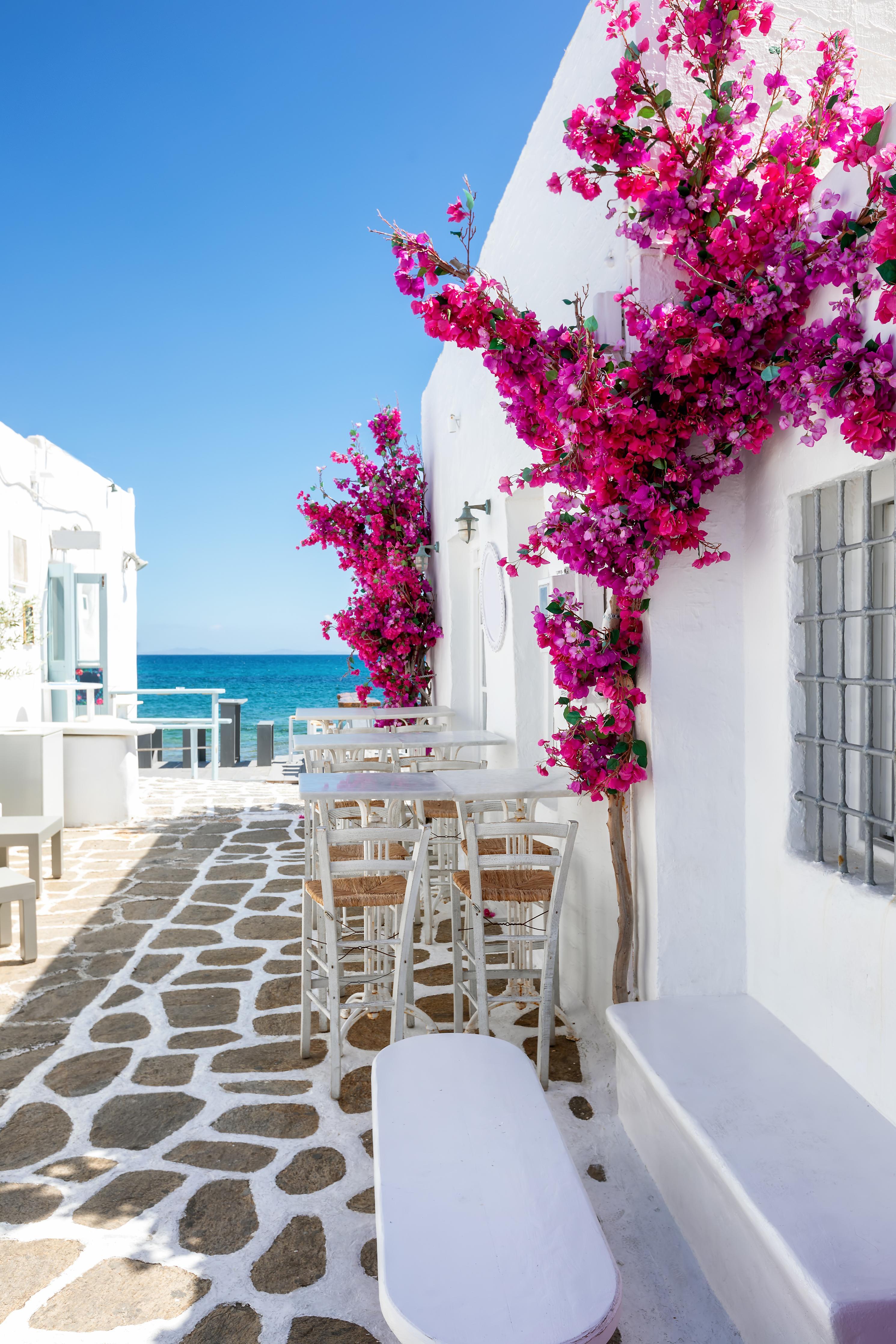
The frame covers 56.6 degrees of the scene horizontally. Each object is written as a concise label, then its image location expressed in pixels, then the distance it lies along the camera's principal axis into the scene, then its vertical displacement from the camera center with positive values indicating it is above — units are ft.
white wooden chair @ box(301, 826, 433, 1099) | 9.10 -3.16
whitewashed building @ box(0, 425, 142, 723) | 26.45 +3.53
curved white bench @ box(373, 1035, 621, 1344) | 4.16 -3.23
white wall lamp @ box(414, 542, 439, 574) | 23.95 +3.26
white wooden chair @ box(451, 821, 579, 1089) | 9.55 -2.83
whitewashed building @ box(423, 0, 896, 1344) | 5.78 -2.00
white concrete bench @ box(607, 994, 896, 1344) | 4.79 -3.43
